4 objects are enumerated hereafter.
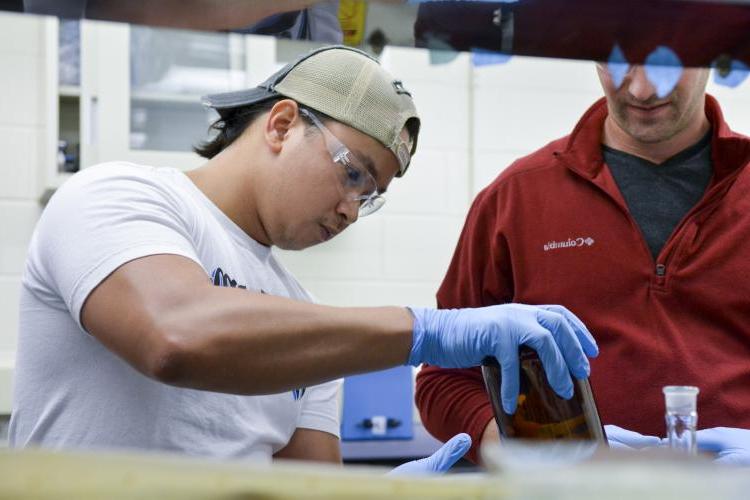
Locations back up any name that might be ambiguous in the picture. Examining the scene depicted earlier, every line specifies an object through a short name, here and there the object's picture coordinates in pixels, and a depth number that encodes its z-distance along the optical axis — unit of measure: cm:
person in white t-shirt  102
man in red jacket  160
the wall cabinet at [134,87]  300
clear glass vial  84
